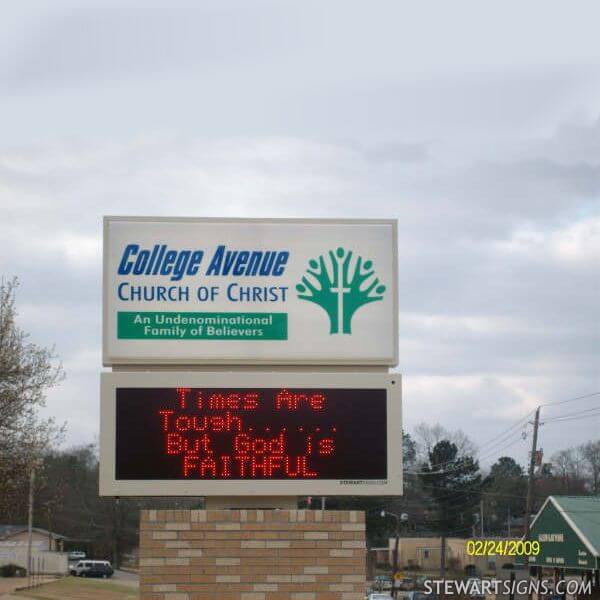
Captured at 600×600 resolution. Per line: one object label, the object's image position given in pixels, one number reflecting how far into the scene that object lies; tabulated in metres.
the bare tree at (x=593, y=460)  85.89
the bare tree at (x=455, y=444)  82.56
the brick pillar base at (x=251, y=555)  13.72
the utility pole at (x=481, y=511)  74.56
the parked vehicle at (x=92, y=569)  67.50
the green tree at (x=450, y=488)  77.12
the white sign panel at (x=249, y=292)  14.05
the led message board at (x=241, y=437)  13.44
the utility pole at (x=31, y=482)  29.11
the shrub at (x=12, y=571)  59.67
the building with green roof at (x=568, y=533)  39.91
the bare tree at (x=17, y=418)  28.62
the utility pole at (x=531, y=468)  44.50
